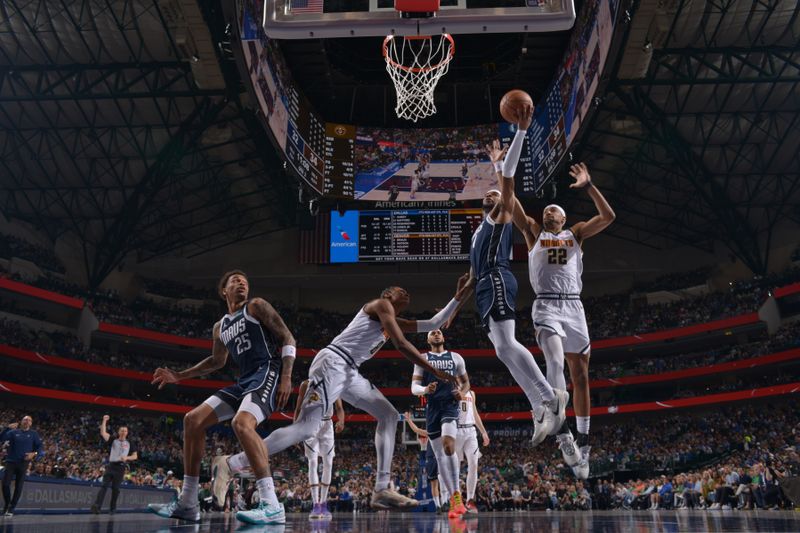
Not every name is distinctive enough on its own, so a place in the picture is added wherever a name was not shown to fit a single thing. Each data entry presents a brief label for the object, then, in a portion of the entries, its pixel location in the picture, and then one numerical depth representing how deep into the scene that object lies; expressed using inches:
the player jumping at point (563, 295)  258.2
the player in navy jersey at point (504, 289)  249.6
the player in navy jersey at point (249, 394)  226.5
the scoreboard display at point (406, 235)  1010.7
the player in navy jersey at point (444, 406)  349.7
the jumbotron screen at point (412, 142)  751.7
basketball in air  248.7
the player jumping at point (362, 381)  249.0
